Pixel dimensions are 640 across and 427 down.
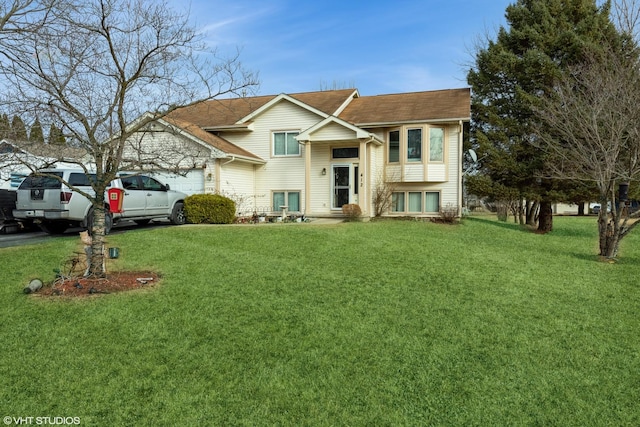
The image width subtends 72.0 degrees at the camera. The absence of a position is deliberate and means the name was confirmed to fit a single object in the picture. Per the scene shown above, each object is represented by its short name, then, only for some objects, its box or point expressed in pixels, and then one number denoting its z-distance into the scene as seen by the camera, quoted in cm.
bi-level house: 1697
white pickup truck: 1109
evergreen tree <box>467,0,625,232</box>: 1816
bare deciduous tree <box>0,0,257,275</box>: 670
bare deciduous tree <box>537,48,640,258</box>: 1102
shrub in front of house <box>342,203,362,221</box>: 1636
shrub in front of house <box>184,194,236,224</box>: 1485
